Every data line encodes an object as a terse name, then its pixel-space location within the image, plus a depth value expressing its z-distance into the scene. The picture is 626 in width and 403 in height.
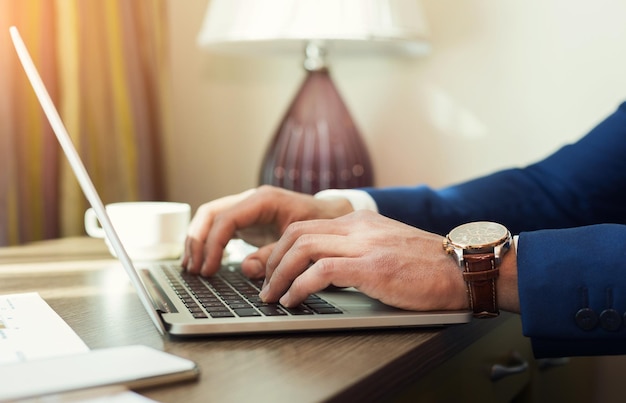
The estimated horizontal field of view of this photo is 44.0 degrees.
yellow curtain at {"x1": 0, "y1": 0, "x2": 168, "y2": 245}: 1.37
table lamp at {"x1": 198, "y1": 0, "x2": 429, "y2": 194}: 1.36
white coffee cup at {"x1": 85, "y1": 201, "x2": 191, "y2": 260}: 1.00
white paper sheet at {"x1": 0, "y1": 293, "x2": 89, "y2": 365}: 0.52
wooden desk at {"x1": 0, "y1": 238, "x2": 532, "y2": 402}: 0.47
